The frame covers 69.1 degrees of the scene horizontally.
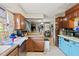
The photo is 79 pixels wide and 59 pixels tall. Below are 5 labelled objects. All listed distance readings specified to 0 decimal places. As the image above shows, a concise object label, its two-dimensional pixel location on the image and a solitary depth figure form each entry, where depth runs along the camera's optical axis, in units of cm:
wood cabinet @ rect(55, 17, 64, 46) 321
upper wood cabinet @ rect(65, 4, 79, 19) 191
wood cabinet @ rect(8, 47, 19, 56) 97
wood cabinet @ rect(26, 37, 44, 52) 254
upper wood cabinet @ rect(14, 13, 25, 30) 246
